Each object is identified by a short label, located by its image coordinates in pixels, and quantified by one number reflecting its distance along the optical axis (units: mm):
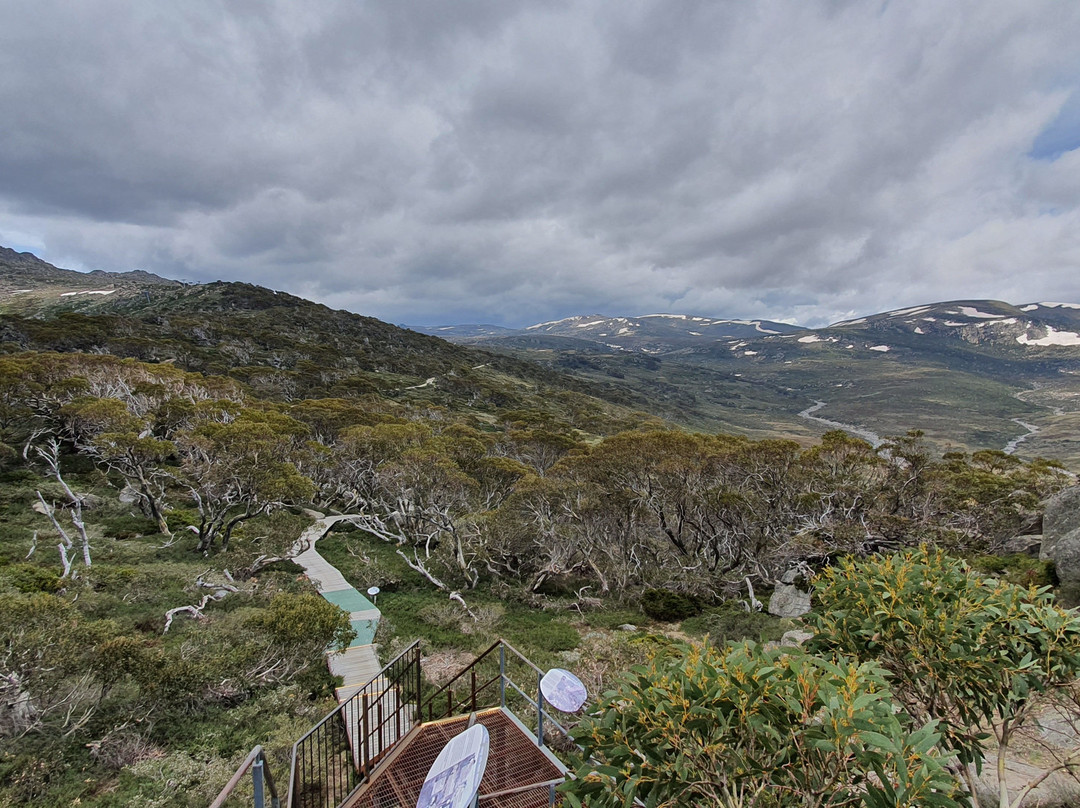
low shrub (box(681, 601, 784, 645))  20000
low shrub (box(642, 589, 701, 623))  23016
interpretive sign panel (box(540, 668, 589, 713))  6284
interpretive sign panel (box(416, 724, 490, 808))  4434
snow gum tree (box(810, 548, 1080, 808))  4691
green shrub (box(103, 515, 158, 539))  25272
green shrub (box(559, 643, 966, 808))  3328
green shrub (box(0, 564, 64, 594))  15062
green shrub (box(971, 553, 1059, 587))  17000
